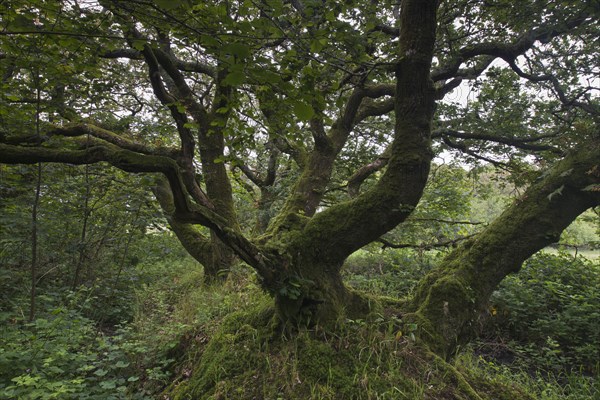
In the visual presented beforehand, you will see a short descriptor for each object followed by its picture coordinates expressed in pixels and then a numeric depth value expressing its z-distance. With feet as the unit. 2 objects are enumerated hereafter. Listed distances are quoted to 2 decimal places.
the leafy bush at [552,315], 15.81
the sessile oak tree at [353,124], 8.95
